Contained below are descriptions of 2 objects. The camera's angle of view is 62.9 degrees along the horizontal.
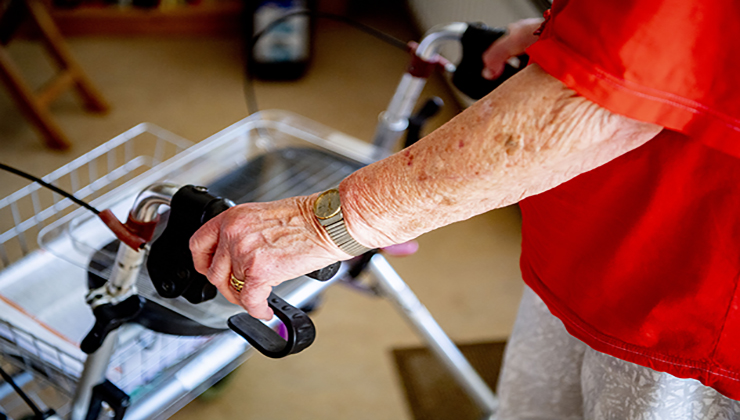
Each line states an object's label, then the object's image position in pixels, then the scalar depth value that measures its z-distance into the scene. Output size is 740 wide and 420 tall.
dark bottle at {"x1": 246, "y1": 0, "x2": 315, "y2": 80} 2.46
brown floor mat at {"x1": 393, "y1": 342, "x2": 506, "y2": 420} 1.45
